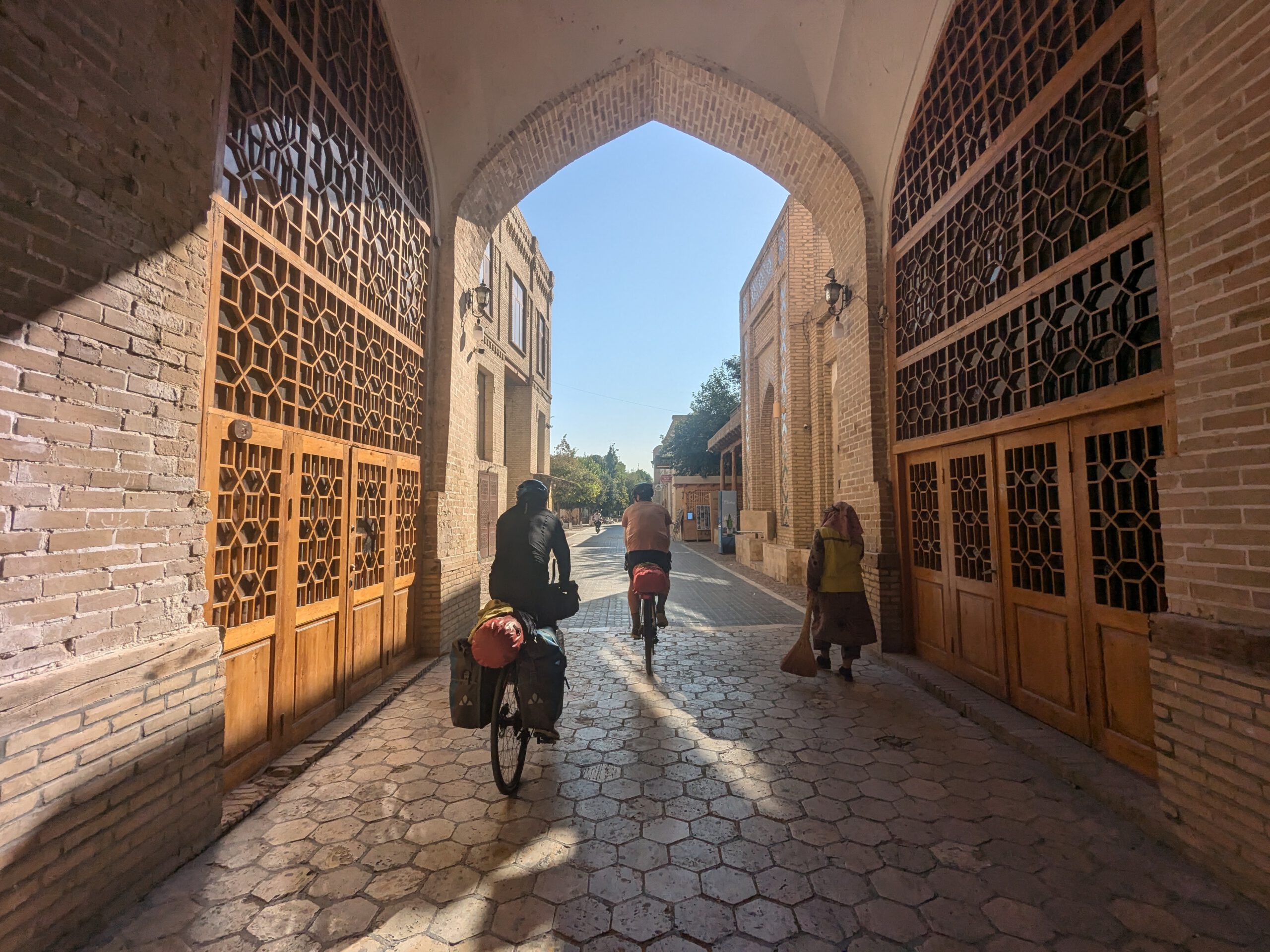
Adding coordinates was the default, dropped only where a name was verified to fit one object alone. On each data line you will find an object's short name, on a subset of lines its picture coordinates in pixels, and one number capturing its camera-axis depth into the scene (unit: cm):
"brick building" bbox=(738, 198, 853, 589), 1130
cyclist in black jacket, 339
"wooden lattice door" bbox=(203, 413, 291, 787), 299
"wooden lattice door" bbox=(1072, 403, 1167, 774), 296
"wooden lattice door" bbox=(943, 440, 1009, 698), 425
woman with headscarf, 499
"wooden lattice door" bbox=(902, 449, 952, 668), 501
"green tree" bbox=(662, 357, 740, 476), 2558
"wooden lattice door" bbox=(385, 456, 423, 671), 518
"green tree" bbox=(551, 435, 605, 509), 4406
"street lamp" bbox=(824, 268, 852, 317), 647
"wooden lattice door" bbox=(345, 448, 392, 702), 444
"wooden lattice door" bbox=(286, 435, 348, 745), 370
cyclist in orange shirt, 582
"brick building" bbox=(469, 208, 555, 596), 1225
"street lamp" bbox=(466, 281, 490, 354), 680
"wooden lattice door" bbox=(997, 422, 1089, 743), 348
